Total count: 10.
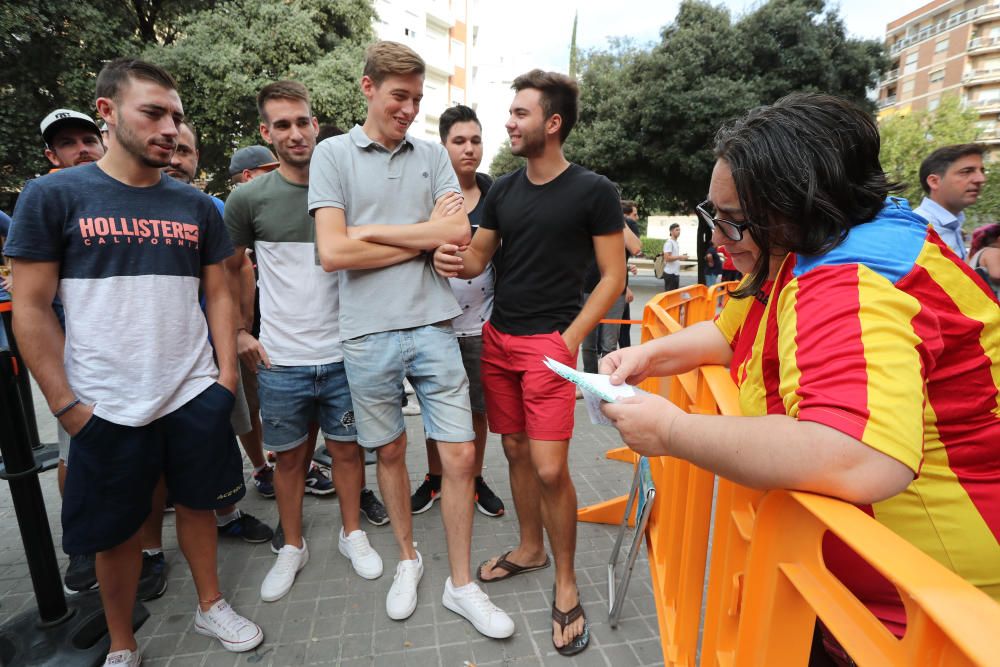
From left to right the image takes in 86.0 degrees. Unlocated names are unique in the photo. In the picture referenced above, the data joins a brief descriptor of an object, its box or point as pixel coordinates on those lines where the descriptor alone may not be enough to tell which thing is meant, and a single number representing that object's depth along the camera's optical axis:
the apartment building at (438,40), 29.86
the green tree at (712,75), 14.33
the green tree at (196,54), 11.33
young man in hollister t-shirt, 1.99
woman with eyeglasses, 0.88
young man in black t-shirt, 2.54
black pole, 2.19
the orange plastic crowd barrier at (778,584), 0.63
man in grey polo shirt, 2.52
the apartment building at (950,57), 43.94
